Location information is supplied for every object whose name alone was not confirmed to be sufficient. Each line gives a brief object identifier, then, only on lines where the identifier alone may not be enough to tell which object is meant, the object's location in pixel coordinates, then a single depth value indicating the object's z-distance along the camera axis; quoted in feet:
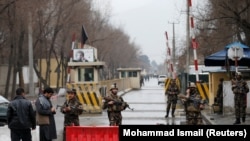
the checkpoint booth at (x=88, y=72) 96.60
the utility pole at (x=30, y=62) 153.28
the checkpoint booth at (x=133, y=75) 250.98
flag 125.57
